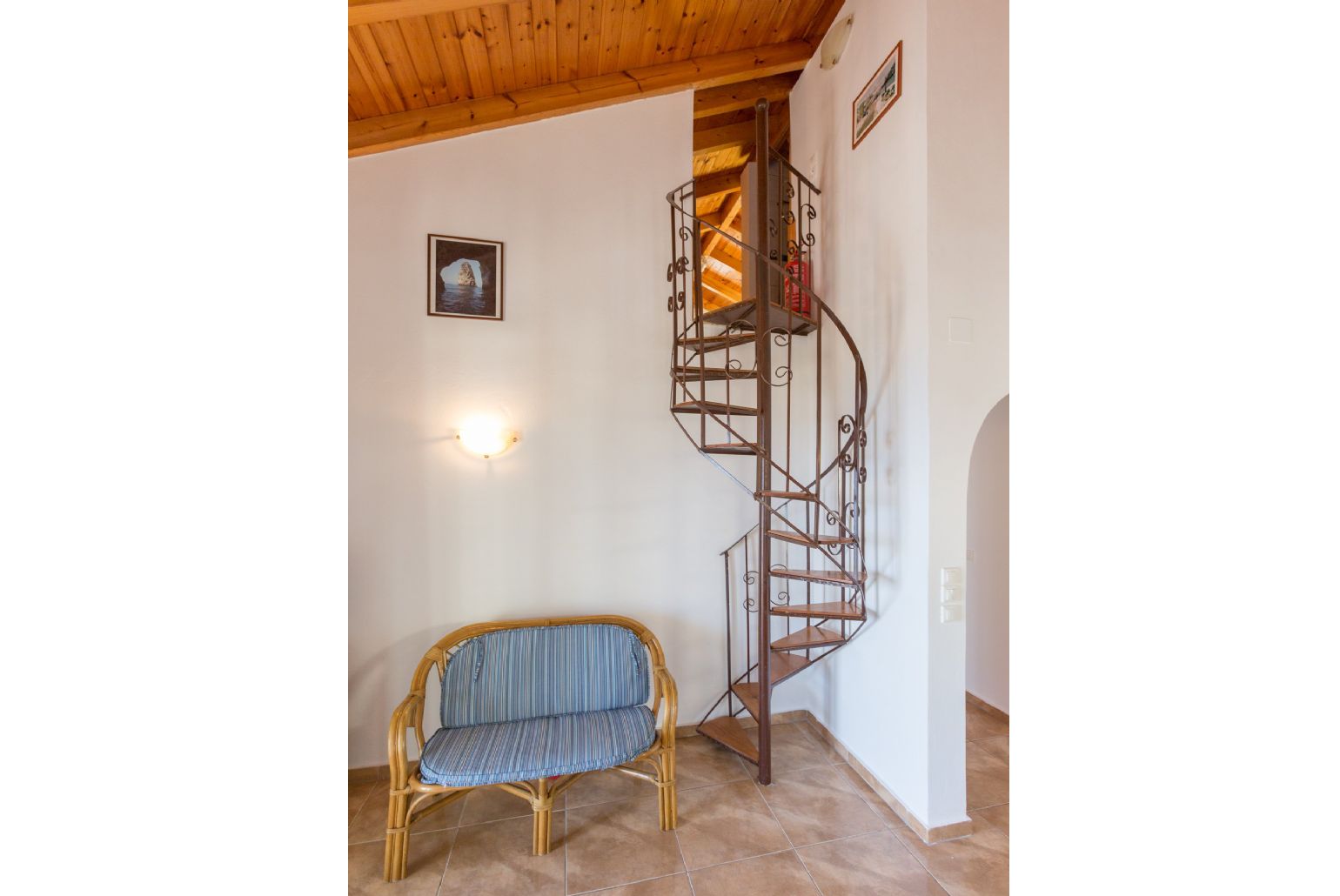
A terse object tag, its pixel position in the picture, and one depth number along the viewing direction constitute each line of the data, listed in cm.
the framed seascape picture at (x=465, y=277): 287
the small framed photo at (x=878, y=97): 242
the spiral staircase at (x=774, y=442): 261
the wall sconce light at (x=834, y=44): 288
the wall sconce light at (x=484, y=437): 286
